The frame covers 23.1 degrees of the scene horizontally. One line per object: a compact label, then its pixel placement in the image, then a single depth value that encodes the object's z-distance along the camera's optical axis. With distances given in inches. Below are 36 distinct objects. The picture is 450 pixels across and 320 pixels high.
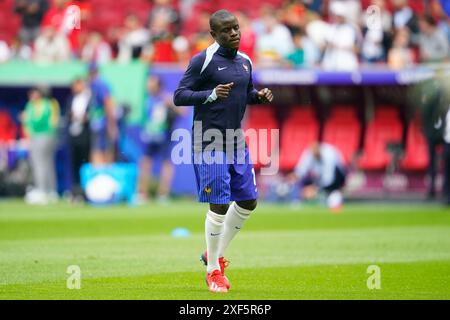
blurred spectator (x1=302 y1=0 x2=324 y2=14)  1008.6
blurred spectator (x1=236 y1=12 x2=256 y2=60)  956.6
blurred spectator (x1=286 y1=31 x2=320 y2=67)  948.6
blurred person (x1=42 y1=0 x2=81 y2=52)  949.4
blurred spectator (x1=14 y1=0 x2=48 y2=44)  1013.2
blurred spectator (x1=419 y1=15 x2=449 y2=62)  904.9
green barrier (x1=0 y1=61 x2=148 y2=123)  935.0
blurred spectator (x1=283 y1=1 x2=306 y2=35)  972.9
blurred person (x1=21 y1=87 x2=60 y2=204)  904.9
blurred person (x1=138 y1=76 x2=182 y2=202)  917.8
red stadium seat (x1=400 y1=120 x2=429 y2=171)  940.6
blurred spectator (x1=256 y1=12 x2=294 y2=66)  946.7
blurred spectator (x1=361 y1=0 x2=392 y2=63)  940.6
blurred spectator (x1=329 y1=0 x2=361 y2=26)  946.7
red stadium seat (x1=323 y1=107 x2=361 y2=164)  960.9
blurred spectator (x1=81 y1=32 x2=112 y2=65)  974.4
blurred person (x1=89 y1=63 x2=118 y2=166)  903.1
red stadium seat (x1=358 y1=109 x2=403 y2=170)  950.4
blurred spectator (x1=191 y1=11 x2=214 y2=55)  964.0
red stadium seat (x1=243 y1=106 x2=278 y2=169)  957.8
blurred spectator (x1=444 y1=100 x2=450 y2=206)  847.1
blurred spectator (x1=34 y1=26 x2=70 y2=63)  945.5
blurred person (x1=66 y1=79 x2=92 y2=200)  895.1
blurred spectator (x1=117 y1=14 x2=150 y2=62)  975.0
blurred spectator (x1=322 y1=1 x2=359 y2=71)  925.8
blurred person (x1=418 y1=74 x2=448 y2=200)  875.4
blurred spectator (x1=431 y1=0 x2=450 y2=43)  915.4
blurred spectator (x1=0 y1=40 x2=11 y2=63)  975.0
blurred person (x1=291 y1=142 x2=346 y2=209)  889.5
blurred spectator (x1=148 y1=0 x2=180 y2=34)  1007.0
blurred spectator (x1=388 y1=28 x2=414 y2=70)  924.0
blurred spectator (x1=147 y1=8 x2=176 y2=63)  968.3
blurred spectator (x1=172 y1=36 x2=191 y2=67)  964.0
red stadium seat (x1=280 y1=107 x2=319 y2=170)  966.4
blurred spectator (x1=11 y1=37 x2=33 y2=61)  982.0
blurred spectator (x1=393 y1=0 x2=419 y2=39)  954.7
